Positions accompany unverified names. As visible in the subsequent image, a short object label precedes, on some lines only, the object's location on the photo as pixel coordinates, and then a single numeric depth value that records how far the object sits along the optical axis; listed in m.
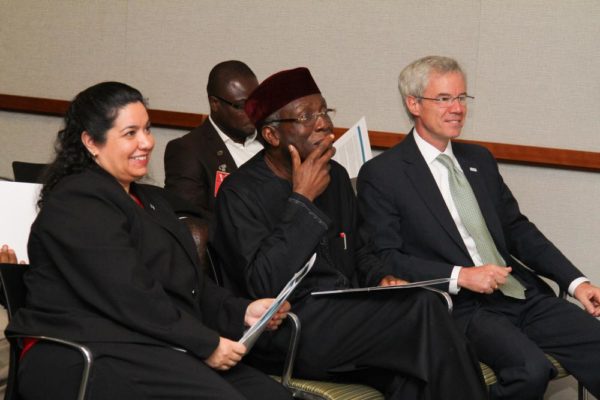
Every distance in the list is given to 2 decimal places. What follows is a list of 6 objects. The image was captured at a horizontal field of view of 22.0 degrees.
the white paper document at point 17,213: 5.32
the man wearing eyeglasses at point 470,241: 5.66
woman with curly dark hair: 4.25
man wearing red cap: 4.90
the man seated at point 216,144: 7.07
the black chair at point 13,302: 4.33
